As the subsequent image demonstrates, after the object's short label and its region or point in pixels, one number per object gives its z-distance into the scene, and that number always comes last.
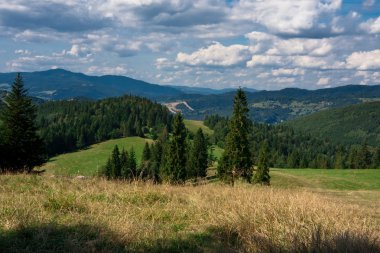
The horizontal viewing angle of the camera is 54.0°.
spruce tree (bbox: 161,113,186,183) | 61.19
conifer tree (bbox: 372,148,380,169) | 112.28
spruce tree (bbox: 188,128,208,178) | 83.94
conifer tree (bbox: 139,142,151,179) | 105.81
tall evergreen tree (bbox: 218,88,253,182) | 51.25
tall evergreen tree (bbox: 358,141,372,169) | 120.50
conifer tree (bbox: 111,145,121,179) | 82.88
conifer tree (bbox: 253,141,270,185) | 56.26
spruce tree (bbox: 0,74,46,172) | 43.12
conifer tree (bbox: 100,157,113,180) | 80.12
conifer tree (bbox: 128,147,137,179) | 74.35
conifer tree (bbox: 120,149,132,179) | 78.97
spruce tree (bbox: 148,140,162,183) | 102.25
